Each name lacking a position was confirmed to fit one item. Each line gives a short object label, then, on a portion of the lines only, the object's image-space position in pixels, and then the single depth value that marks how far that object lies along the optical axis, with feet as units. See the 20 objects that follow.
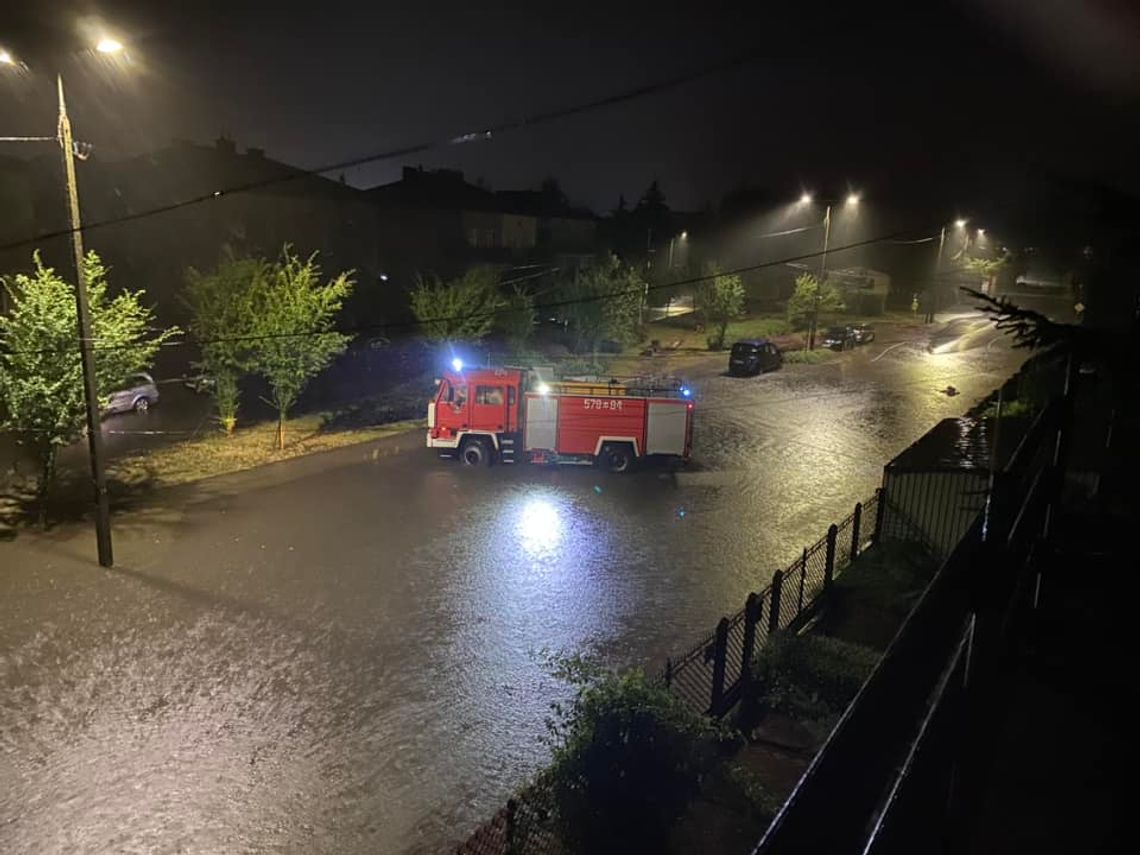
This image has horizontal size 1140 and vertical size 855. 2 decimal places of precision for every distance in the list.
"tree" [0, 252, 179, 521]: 43.11
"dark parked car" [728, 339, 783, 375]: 112.68
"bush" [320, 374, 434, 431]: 78.89
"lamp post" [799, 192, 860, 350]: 128.67
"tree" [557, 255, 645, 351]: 122.72
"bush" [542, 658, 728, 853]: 21.31
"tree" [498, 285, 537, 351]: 108.28
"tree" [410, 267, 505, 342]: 92.99
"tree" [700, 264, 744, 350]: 136.36
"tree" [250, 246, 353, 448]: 63.67
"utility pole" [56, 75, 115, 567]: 37.40
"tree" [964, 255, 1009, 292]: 171.53
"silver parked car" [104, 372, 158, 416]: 77.25
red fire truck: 63.41
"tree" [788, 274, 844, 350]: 144.25
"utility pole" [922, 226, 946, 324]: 176.02
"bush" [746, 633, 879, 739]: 27.96
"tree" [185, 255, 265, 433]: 64.34
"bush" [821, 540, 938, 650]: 35.60
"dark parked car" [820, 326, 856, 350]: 137.85
